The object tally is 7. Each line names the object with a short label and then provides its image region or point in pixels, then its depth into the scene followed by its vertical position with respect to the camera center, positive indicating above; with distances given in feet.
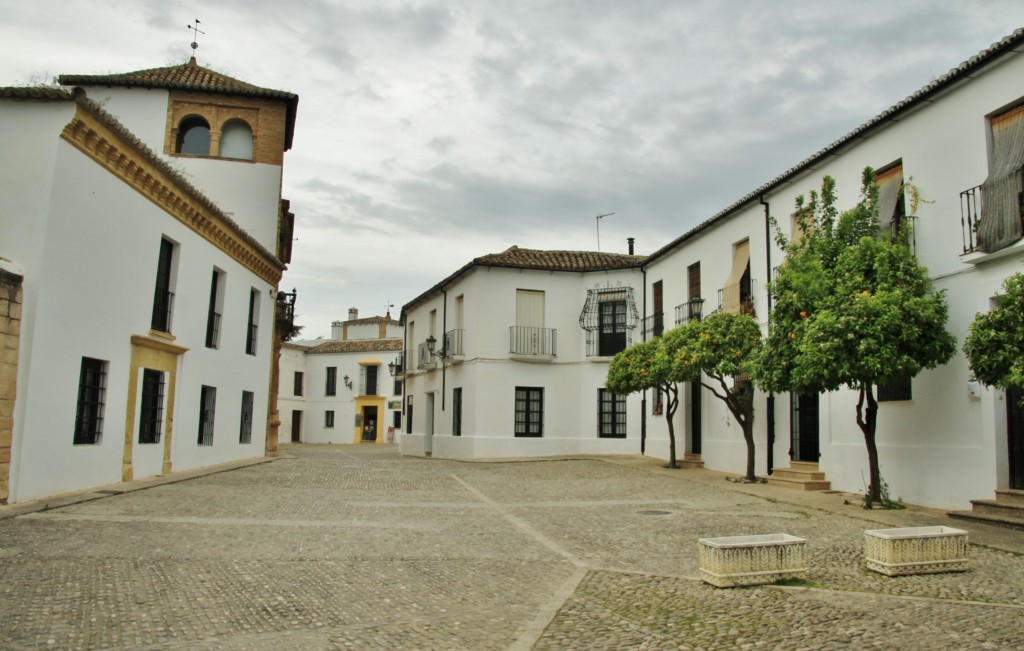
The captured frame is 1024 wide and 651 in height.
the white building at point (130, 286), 33.01 +6.48
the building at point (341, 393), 160.56 +2.64
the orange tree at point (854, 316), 33.17 +4.53
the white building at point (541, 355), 78.18 +5.70
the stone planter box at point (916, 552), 21.93 -3.76
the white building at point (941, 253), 32.76 +7.37
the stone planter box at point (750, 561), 20.61 -3.89
